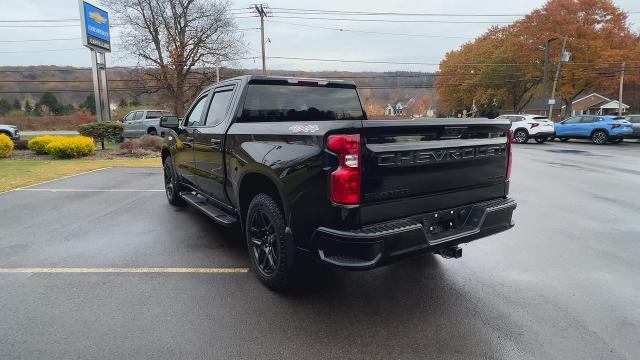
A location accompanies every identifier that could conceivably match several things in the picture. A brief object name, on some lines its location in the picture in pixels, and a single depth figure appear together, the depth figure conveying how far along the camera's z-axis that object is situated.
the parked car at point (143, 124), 21.23
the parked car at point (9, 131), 17.15
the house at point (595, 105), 58.62
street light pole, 30.33
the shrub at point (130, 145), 14.82
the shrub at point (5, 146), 12.84
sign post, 17.56
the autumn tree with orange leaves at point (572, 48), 33.22
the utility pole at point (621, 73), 34.03
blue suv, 19.92
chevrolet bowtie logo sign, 18.21
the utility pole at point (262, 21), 34.66
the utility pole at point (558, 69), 29.66
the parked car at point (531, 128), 21.34
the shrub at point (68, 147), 13.12
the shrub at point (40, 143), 13.66
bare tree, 32.31
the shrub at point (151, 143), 15.67
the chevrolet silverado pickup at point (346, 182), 2.66
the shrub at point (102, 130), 15.36
